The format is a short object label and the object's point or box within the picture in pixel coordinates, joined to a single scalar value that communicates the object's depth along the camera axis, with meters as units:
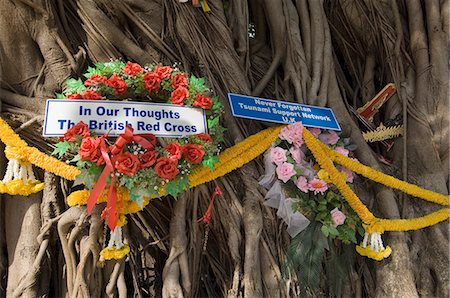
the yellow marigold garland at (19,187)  1.38
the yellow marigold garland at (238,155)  1.46
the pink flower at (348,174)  1.73
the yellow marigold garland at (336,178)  1.64
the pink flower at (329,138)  1.76
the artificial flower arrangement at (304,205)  1.59
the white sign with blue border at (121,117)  1.38
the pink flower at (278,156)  1.61
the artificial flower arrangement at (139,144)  1.31
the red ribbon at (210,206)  1.56
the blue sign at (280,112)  1.64
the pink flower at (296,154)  1.63
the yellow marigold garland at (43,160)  1.38
